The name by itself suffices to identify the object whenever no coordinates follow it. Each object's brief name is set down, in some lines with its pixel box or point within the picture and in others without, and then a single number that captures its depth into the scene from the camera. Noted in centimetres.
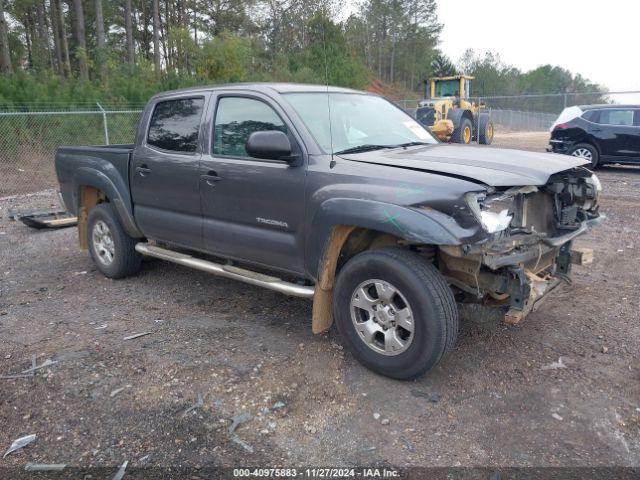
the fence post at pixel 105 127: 1248
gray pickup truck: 322
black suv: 1264
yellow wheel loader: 1884
